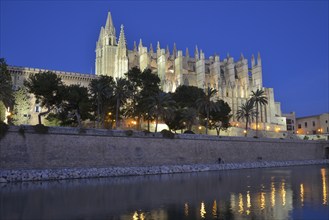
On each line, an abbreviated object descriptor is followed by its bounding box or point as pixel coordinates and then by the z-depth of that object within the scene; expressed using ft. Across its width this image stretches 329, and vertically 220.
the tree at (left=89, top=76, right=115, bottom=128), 154.36
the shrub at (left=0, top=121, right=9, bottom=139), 98.31
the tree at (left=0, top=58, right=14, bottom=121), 116.37
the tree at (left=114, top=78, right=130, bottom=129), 149.89
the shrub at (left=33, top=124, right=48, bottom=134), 104.58
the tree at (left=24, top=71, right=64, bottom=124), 142.82
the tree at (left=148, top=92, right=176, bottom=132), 150.61
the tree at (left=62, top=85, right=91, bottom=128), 155.43
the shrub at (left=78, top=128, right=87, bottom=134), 113.19
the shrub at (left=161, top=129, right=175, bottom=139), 133.64
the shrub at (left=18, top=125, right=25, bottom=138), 101.76
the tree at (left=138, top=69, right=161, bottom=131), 165.37
